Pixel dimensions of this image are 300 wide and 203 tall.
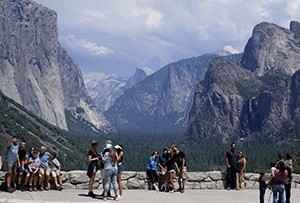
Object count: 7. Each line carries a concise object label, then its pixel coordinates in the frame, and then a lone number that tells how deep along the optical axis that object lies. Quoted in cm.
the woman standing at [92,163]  2047
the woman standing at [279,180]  1794
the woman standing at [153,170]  2353
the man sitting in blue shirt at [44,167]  2136
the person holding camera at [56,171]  2201
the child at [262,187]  1871
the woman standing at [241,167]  2458
